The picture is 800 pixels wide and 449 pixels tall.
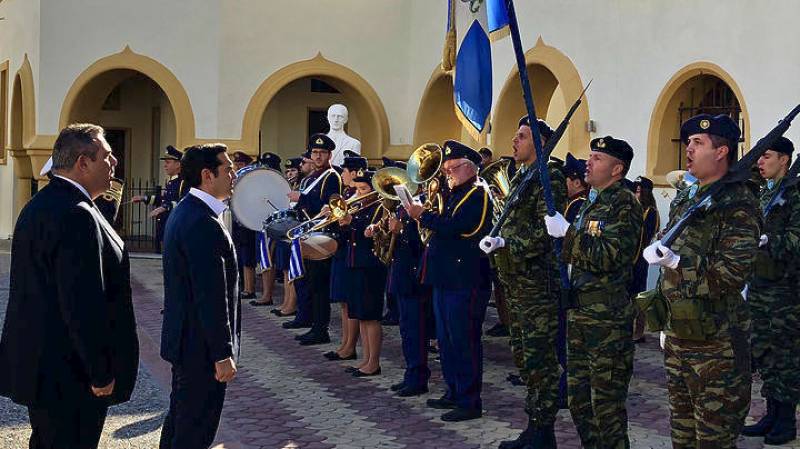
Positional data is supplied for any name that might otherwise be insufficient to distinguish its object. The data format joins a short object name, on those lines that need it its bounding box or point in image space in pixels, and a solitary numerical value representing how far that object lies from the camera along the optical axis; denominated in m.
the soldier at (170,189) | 12.39
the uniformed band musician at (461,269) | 7.40
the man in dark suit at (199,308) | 5.04
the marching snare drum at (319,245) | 9.29
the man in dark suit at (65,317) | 4.55
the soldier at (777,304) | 6.92
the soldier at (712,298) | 4.96
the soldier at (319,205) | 10.55
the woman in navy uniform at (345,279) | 9.28
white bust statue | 15.86
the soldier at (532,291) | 6.52
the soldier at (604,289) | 5.70
